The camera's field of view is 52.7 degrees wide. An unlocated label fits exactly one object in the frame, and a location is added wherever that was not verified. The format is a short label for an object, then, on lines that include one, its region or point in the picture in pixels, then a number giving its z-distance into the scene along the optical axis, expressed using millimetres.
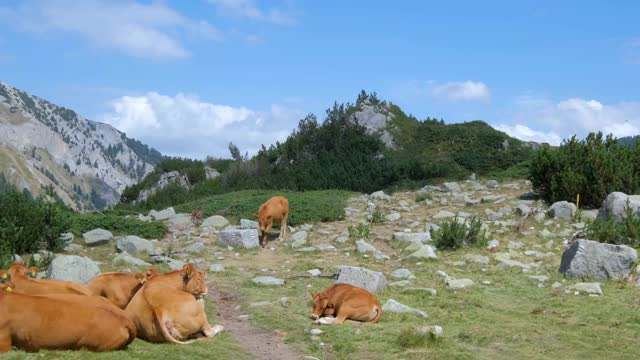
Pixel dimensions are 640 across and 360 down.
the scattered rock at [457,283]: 12398
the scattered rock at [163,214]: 22312
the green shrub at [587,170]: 19359
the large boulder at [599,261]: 12320
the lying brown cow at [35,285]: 8242
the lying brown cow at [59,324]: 6750
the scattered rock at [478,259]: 14562
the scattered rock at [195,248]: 17141
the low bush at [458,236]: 15922
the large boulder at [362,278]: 11992
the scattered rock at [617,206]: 15922
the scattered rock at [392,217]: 20422
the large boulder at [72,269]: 11352
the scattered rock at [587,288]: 11539
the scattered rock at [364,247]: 16312
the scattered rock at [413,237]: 17000
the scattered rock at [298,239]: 17875
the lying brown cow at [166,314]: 8047
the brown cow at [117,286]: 9336
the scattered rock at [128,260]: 14883
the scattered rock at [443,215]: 19828
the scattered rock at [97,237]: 17344
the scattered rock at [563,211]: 17922
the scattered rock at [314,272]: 13969
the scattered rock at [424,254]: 15188
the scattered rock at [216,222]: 20812
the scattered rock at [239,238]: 17797
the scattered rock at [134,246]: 16562
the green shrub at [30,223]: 15117
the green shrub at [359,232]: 18109
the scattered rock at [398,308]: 10316
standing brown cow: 18391
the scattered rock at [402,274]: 13406
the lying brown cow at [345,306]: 9797
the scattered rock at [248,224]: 20003
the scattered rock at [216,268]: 14525
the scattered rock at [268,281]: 13109
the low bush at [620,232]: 14580
